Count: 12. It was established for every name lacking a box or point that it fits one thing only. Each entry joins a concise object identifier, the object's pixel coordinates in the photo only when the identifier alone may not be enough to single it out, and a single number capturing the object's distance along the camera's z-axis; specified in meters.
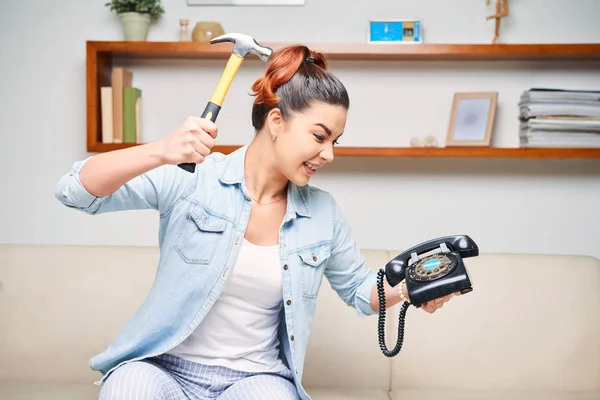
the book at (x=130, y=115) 2.90
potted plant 2.92
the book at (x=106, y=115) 2.88
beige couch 2.25
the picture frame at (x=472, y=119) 2.87
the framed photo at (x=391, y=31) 2.88
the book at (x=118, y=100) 2.89
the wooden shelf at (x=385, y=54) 2.79
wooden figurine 2.85
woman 1.67
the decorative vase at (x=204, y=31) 2.87
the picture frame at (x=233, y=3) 3.01
